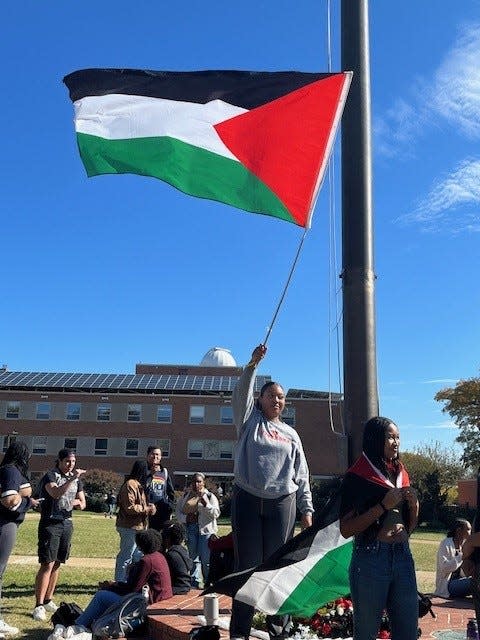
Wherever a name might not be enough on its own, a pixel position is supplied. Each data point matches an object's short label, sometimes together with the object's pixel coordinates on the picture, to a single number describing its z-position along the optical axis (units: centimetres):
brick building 5362
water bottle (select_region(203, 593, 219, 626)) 494
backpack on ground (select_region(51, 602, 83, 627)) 599
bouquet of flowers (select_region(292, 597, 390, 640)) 490
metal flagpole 444
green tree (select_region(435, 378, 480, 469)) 4597
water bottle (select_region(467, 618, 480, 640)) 433
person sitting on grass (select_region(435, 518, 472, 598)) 805
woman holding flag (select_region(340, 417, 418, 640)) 330
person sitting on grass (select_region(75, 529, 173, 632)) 619
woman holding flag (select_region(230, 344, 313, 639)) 433
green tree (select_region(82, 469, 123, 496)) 4488
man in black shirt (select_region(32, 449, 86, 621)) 696
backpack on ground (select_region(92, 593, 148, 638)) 554
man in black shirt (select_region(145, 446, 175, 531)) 864
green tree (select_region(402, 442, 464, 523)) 3694
